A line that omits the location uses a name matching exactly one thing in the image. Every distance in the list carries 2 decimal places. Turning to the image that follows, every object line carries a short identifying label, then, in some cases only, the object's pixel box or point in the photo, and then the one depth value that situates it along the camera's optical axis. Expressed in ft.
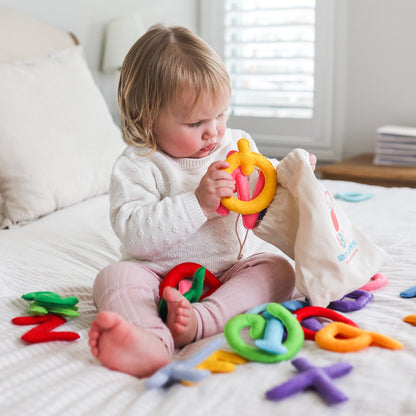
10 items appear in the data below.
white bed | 2.25
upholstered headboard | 5.74
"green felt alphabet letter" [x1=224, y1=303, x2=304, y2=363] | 2.63
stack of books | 7.68
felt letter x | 2.24
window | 8.95
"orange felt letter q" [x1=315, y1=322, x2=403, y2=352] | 2.70
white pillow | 5.01
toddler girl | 3.09
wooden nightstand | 7.34
